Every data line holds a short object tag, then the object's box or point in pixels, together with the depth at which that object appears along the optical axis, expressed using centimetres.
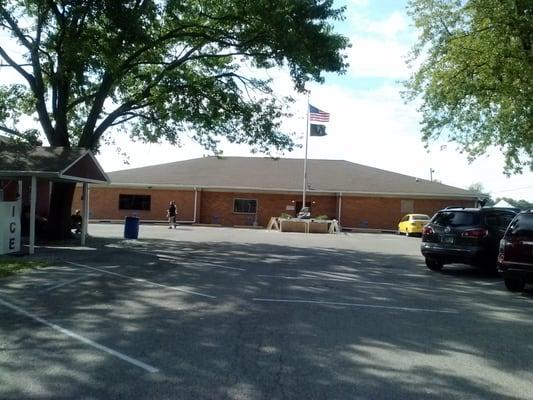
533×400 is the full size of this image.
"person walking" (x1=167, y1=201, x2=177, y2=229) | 3469
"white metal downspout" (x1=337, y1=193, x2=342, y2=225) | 4170
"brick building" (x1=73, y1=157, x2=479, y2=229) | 4141
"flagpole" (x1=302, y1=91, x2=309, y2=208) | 3892
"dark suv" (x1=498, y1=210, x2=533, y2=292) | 1123
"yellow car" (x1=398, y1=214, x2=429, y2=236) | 3625
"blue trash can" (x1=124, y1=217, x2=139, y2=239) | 2362
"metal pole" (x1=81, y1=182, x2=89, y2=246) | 2017
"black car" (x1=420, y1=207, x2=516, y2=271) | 1426
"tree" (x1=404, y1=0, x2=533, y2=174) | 2016
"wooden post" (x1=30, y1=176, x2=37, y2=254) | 1626
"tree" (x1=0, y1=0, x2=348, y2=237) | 1717
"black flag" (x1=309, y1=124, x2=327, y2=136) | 3759
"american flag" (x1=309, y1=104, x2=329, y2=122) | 3753
